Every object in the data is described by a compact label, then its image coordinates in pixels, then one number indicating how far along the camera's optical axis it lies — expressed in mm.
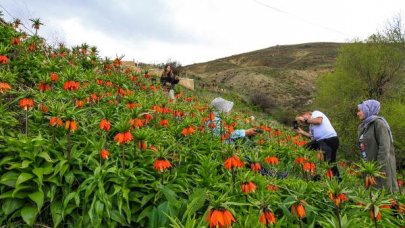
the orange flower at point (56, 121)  3284
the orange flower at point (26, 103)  3534
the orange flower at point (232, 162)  3037
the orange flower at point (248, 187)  2810
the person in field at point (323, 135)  6672
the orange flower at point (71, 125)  3281
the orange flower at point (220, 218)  2033
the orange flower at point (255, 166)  3249
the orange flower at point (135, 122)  3595
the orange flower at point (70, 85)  4191
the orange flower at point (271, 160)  3975
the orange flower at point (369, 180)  2926
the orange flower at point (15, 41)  5973
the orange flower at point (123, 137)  3198
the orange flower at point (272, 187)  3597
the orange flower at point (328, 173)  3995
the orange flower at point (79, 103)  4188
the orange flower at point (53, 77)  4781
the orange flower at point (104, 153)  3318
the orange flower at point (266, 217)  2289
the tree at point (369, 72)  28859
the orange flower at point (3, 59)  4529
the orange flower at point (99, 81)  6370
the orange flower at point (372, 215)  2542
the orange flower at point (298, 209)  2528
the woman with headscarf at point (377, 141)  4621
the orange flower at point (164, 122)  4677
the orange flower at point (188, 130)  4316
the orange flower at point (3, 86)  3632
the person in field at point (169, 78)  11758
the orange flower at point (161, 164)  3105
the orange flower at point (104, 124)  3535
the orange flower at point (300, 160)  4121
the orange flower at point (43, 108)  4125
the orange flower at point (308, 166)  4040
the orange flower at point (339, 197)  2659
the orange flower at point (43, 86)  4431
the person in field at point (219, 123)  5427
